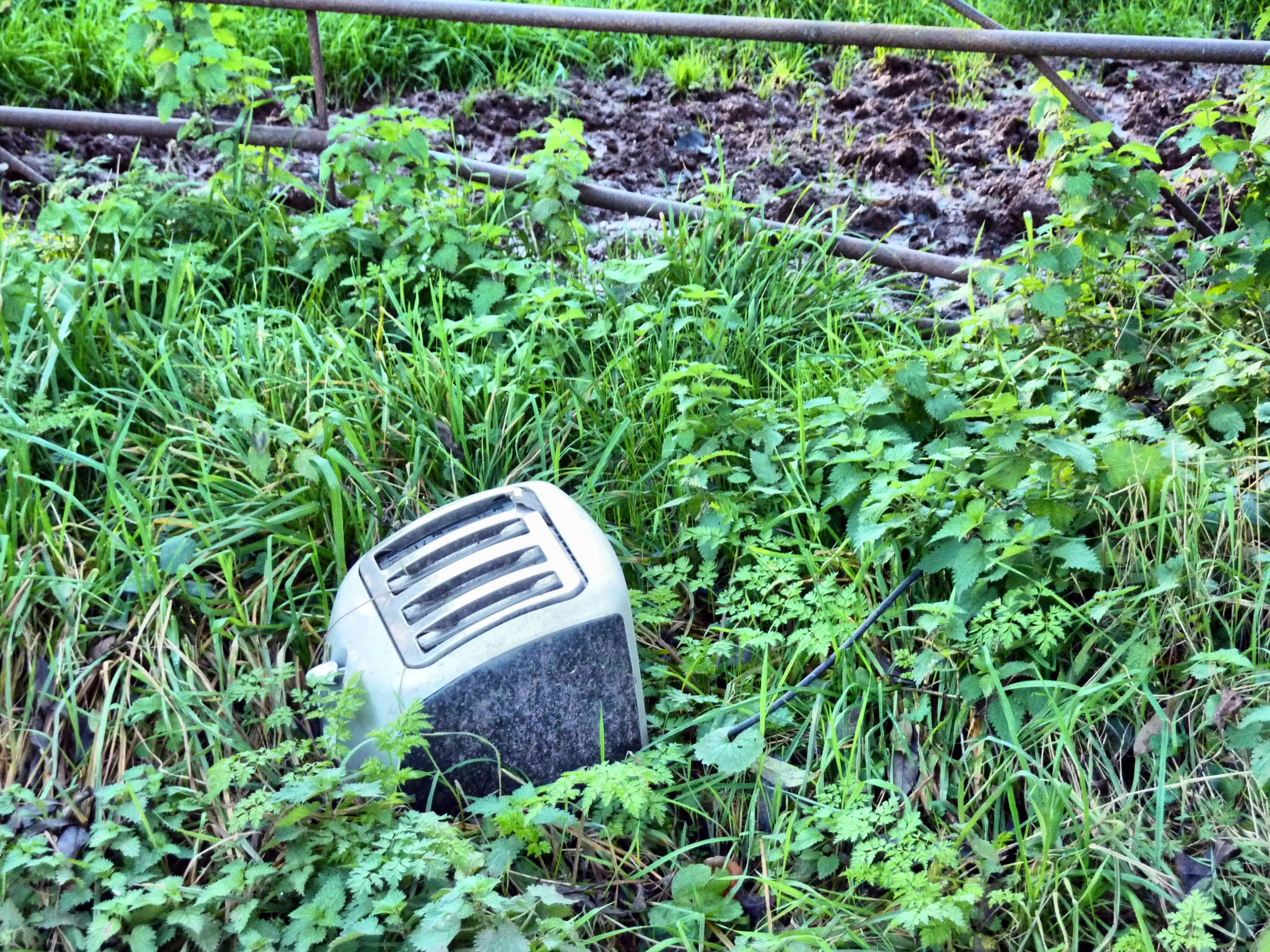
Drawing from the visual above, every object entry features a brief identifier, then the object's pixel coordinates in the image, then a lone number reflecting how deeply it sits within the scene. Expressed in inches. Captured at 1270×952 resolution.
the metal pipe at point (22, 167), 131.7
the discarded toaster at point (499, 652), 76.4
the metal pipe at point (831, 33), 99.6
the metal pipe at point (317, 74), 120.2
